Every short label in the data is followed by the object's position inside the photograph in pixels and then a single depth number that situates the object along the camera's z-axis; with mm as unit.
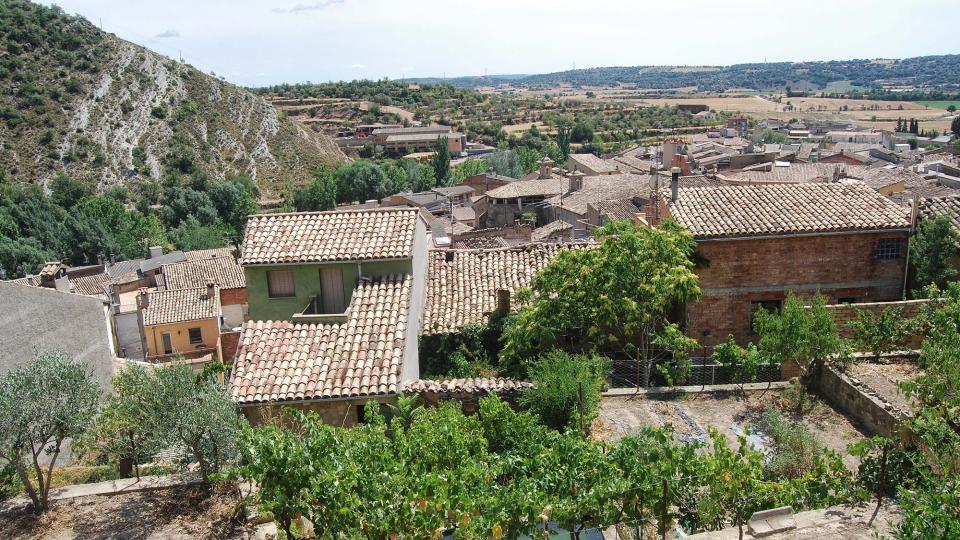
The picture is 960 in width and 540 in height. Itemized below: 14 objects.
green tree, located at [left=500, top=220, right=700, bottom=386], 17312
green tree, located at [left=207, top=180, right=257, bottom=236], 79000
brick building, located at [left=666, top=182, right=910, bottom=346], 19906
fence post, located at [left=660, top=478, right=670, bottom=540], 9212
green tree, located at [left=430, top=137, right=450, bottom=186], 94688
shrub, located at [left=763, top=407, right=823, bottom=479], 11852
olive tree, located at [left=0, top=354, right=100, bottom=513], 10820
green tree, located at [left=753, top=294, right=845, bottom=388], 14961
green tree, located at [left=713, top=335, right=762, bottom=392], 16500
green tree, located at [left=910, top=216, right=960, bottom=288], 19344
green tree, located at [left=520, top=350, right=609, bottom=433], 13836
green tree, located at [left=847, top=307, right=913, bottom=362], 16625
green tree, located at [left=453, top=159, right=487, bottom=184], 94188
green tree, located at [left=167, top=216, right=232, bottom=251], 67625
